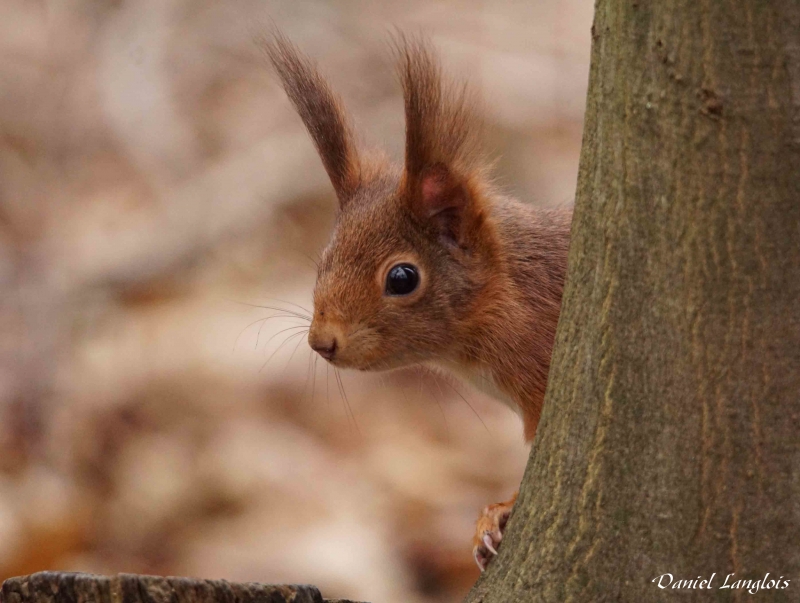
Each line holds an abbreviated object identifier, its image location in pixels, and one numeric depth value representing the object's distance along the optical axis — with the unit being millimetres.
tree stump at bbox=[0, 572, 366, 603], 3976
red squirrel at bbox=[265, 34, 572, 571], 4072
